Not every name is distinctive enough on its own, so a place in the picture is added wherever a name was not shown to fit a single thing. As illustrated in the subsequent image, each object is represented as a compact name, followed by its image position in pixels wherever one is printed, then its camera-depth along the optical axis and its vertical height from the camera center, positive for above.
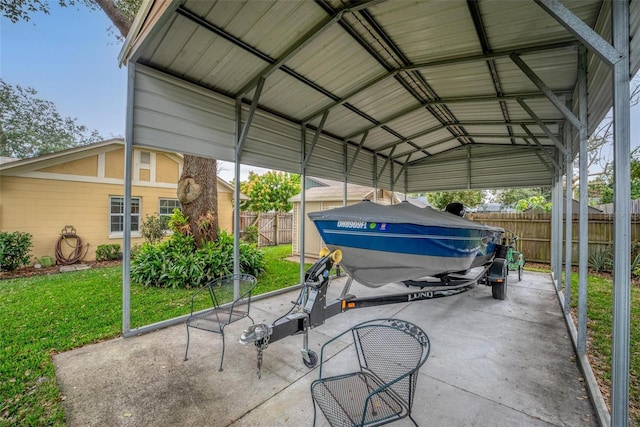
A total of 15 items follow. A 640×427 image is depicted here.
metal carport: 2.03 +2.16
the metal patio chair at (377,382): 1.63 -1.19
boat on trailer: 2.76 -0.43
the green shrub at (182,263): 5.90 -1.13
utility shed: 10.30 +0.52
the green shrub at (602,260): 7.66 -1.22
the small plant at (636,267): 6.78 -1.24
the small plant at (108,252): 8.99 -1.35
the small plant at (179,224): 6.48 -0.27
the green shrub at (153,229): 9.06 -0.55
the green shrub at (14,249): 7.02 -1.02
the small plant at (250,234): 12.53 -0.96
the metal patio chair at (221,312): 2.88 -1.18
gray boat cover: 2.94 +0.00
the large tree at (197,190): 6.33 +0.57
